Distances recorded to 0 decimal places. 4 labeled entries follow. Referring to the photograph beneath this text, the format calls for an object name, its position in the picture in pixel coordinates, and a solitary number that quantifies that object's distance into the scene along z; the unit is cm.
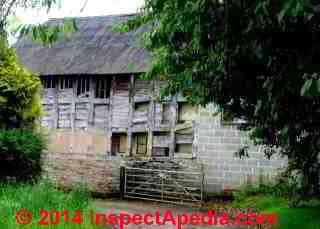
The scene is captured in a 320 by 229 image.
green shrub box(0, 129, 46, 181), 1317
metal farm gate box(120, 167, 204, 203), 2111
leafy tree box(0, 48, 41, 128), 1438
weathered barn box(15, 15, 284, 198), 2163
